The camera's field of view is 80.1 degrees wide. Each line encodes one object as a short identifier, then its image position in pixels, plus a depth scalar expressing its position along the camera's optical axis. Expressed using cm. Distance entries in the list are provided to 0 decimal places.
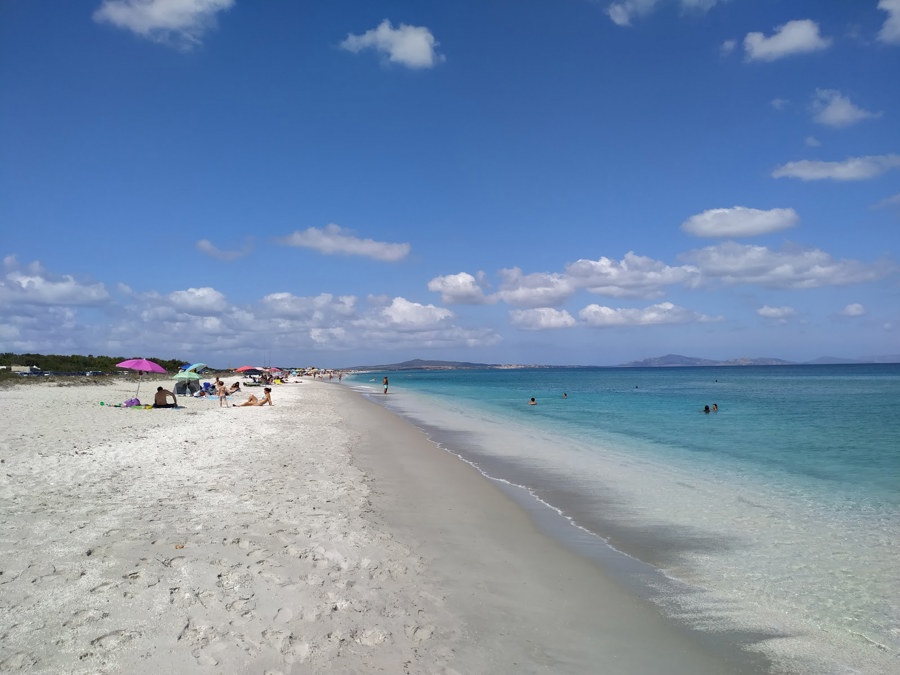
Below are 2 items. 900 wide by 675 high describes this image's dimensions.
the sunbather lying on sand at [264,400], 2841
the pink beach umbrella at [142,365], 2514
